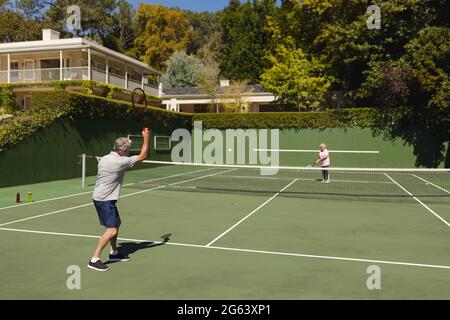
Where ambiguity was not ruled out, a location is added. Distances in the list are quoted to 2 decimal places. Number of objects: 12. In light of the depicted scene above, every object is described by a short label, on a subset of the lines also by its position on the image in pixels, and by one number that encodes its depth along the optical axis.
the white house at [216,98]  43.88
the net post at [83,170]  16.86
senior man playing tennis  6.69
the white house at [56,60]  35.31
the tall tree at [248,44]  56.12
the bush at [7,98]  34.38
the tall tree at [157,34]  68.88
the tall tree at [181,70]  60.47
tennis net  17.66
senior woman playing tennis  20.25
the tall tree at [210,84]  45.97
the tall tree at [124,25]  72.56
